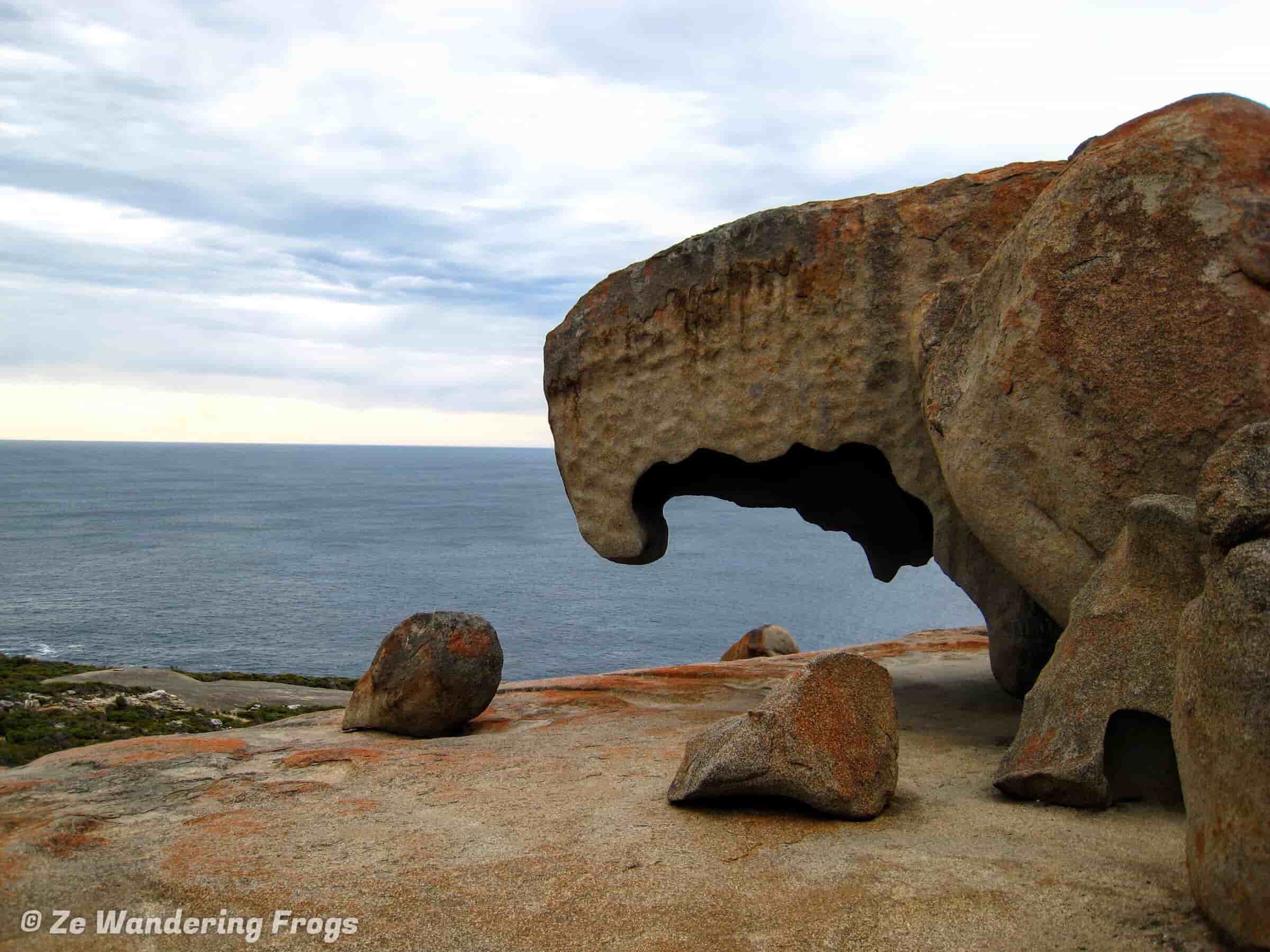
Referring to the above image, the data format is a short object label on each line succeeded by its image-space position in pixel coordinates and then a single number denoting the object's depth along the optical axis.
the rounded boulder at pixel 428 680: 9.03
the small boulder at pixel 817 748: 5.28
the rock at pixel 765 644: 16.28
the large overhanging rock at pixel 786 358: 8.34
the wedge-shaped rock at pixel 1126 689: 5.41
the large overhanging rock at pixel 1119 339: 6.02
